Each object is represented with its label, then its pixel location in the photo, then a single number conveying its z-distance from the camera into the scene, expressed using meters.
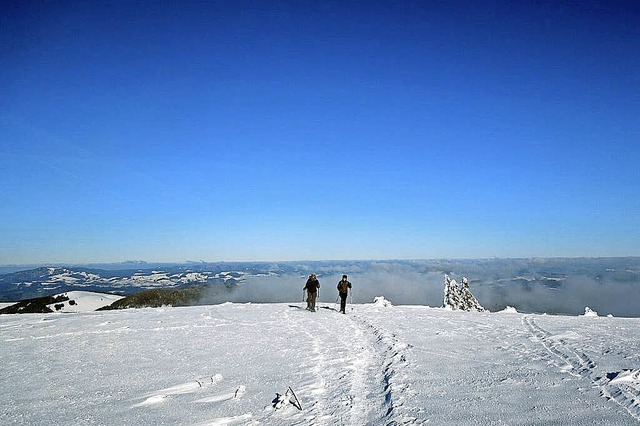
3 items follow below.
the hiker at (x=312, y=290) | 23.30
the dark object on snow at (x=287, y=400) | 7.25
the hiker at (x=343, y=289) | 22.16
